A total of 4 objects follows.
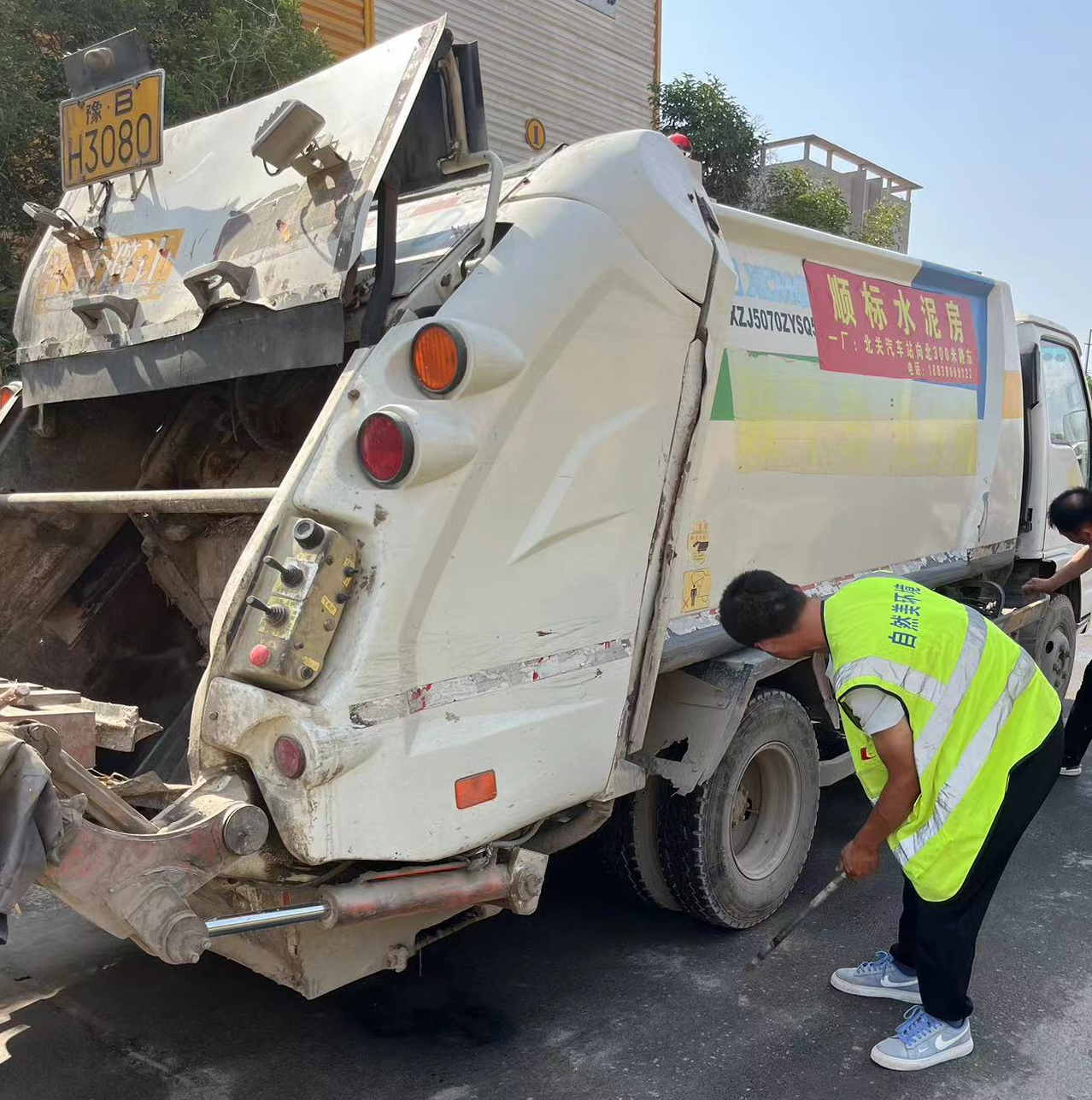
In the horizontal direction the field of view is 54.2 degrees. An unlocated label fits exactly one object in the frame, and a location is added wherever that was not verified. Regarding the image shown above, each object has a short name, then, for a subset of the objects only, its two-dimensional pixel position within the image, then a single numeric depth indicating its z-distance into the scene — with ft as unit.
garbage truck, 7.74
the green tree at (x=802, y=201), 48.37
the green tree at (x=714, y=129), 45.01
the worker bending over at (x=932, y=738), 9.23
